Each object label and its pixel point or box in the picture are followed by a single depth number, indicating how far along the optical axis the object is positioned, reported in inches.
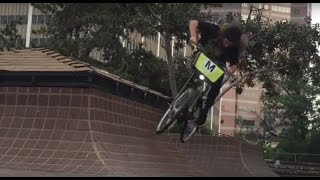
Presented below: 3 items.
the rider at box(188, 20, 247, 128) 207.6
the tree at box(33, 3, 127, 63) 946.1
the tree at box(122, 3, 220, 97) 674.8
